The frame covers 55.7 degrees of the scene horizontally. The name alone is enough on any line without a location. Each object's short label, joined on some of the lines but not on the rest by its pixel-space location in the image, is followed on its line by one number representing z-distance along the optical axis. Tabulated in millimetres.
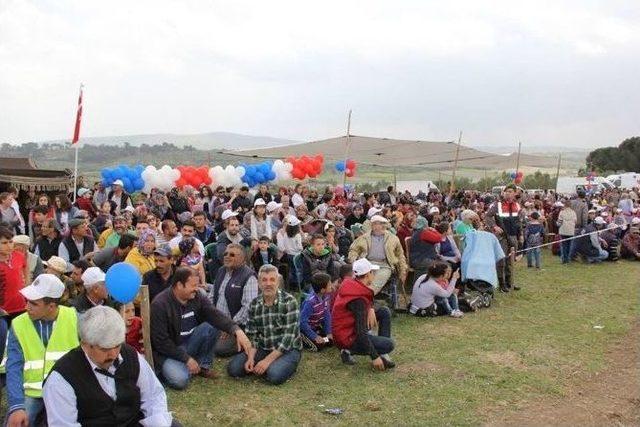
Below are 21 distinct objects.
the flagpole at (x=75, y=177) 11678
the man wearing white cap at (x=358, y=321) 5812
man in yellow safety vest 3633
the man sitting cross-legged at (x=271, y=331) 5641
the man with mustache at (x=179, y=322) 5289
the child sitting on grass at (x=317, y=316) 6539
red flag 12102
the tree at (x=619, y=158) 60062
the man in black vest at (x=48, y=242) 7164
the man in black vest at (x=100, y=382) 2967
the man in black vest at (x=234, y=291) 6371
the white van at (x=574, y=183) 34703
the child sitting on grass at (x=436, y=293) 8125
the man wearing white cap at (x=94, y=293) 5098
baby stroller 8969
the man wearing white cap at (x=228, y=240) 8359
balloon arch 16438
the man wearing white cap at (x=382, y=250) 8352
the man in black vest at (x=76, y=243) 7086
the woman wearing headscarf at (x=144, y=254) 6473
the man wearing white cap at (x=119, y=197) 11550
